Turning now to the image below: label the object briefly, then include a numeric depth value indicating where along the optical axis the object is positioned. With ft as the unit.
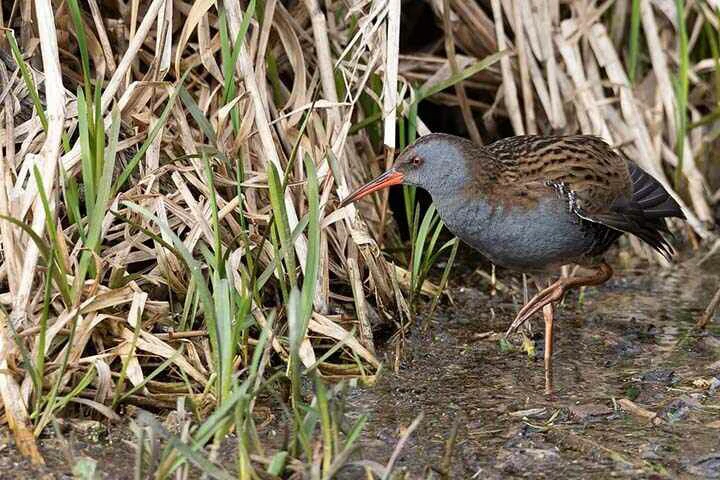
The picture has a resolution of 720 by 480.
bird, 25.73
